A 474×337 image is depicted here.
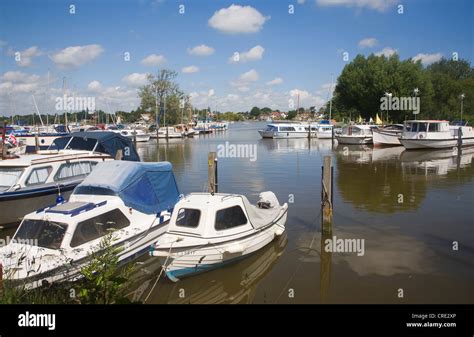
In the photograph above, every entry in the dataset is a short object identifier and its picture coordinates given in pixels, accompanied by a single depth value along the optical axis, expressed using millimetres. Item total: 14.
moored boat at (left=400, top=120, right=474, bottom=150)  42219
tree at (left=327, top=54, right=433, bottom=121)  68750
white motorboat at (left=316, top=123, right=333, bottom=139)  64338
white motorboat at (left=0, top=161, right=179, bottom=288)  9219
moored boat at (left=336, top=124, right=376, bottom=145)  50750
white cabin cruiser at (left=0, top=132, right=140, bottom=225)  14656
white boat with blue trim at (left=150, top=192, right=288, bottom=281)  10414
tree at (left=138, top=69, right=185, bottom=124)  89375
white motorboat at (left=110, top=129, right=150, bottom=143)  63606
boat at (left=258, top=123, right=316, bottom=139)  66688
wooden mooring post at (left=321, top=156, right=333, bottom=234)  13766
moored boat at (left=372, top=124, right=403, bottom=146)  47875
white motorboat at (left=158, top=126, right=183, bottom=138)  70562
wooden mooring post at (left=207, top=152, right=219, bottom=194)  15773
